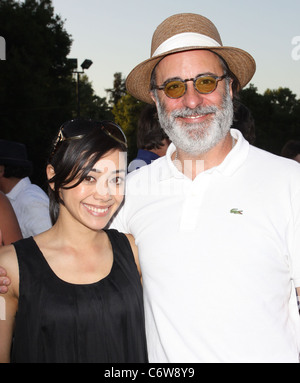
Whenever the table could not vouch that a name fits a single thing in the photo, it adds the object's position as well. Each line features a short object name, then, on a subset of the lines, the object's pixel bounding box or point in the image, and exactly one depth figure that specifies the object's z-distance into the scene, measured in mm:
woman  2299
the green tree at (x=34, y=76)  24719
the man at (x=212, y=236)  2205
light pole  24712
